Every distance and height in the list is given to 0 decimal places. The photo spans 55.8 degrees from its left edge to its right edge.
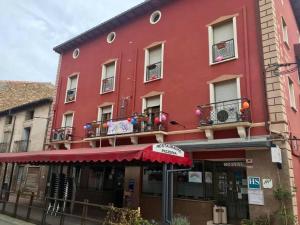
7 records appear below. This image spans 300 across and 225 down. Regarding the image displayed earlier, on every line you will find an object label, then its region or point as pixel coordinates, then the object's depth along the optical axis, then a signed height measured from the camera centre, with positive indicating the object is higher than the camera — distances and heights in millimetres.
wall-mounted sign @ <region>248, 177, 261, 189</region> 9898 +465
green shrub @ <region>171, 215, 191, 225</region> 8012 -765
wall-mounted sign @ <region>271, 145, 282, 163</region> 9156 +1358
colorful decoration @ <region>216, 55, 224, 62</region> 12094 +5641
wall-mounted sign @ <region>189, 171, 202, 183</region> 11852 +710
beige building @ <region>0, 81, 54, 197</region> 20609 +4194
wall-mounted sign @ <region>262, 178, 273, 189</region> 9621 +467
